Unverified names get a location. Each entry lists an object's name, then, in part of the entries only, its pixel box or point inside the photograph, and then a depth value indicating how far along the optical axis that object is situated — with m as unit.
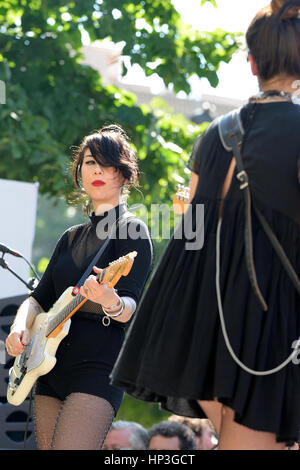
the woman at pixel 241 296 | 4.86
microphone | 9.32
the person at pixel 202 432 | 12.09
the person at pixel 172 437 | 11.40
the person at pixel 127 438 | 11.71
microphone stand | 9.20
